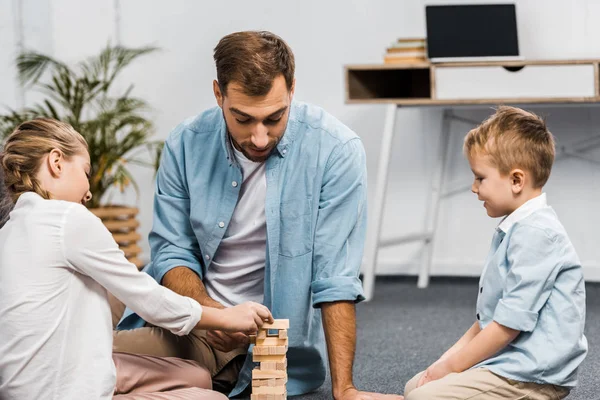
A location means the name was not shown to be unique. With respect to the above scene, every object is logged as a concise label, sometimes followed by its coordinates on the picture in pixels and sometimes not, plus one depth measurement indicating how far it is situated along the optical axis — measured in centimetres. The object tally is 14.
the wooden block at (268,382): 341
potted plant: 527
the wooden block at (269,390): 340
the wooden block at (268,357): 340
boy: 331
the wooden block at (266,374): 340
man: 354
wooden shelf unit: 472
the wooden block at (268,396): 340
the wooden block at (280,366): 340
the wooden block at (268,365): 340
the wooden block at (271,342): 340
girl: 309
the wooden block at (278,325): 339
